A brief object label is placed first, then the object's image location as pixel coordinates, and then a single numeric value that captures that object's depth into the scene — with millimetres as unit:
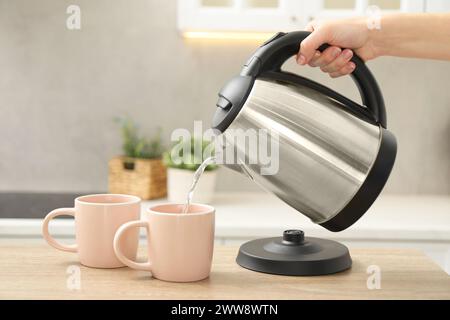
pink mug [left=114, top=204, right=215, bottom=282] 1271
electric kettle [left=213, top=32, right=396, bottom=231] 1302
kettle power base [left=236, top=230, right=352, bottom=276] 1327
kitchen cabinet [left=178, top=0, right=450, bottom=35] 2379
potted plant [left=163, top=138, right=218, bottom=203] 2347
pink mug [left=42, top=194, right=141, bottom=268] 1338
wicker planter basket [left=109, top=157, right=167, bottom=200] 2430
